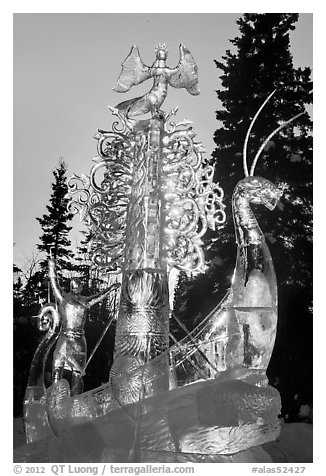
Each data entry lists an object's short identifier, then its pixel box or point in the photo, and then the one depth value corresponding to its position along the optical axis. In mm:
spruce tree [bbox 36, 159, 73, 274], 10641
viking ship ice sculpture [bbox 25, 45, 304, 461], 3520
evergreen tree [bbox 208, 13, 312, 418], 7945
